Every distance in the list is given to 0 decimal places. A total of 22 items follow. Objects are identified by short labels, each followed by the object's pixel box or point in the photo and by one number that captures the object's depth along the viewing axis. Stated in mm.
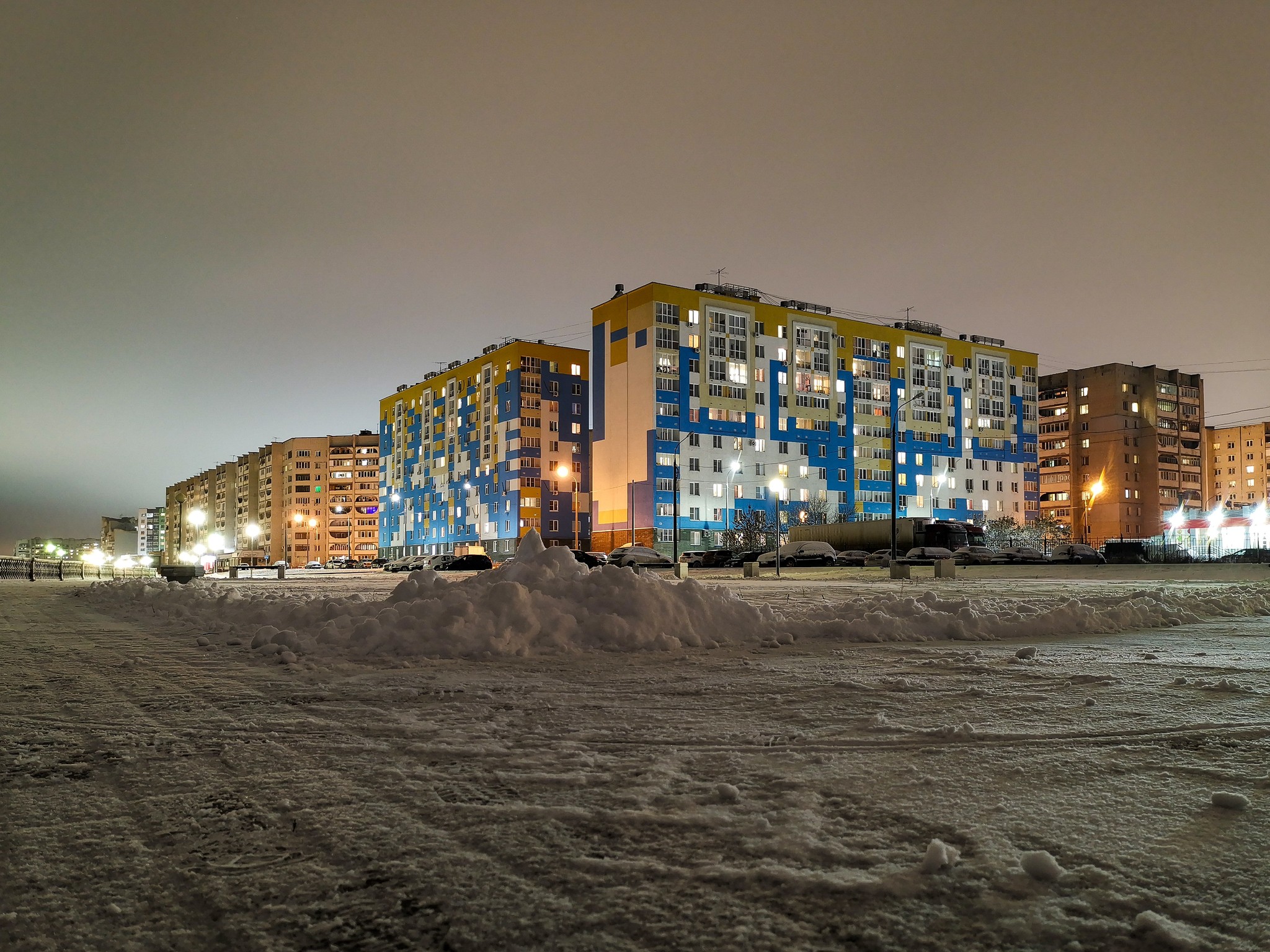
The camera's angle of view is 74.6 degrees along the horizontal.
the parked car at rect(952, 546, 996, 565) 50125
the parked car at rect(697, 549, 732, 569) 58281
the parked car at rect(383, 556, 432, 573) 62500
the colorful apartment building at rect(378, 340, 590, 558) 101625
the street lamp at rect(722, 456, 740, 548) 85562
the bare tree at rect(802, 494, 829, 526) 87312
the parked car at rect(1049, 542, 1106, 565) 53062
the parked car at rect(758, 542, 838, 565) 54344
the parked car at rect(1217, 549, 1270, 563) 42281
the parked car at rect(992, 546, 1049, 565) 50312
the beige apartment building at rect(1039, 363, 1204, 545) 127875
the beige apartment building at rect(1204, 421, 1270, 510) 182125
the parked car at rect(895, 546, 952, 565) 49031
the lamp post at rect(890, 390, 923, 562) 39062
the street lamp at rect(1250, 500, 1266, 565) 50803
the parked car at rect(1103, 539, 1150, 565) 49166
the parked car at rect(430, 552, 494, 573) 54406
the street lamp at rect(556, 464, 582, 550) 103250
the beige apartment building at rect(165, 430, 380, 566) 176375
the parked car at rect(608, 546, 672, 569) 50562
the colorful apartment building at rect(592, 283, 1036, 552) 83938
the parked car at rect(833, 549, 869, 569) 55094
